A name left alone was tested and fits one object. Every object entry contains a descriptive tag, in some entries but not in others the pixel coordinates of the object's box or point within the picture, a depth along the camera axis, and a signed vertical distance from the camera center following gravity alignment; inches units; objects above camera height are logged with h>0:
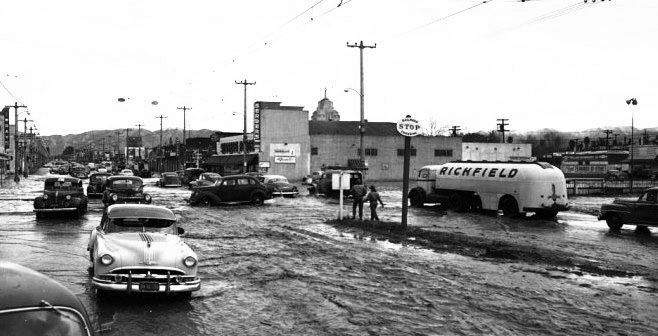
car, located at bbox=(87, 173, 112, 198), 1478.8 -69.6
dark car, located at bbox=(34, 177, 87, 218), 919.0 -64.0
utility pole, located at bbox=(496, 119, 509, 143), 3364.4 +208.1
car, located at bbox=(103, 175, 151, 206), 1090.1 -62.7
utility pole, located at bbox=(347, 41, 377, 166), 1883.6 +344.4
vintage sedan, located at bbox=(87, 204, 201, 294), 353.7 -65.5
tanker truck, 1014.4 -51.2
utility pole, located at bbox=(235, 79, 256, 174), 2437.3 +204.1
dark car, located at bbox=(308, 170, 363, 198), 1588.6 -72.3
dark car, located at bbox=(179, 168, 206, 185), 2336.4 -65.9
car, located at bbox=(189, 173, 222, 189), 1731.1 -61.0
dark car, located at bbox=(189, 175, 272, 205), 1240.8 -71.5
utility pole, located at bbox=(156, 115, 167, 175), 4649.1 -11.9
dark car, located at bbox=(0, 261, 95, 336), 126.6 -33.8
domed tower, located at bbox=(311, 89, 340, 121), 5231.3 +449.1
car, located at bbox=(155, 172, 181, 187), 2182.1 -81.1
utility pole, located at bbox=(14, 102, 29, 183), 2547.7 +113.3
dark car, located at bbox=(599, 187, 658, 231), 819.3 -71.9
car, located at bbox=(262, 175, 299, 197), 1595.7 -76.1
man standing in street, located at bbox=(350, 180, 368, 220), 910.4 -55.1
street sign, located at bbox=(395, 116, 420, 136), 776.9 +46.0
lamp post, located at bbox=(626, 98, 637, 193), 2268.7 +237.1
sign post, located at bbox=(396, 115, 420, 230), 773.3 +35.1
